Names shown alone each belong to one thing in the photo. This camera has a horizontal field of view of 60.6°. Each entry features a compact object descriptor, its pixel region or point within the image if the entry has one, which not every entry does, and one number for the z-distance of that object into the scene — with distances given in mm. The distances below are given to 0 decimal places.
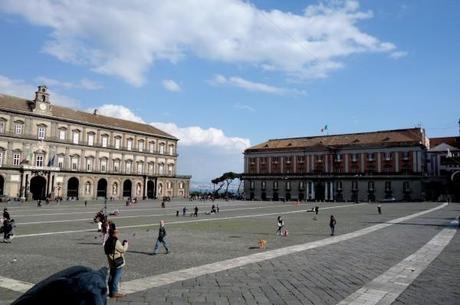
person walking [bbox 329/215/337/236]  22234
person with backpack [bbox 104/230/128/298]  9281
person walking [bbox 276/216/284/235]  22247
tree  113838
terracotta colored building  82188
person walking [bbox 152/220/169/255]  15404
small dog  17141
